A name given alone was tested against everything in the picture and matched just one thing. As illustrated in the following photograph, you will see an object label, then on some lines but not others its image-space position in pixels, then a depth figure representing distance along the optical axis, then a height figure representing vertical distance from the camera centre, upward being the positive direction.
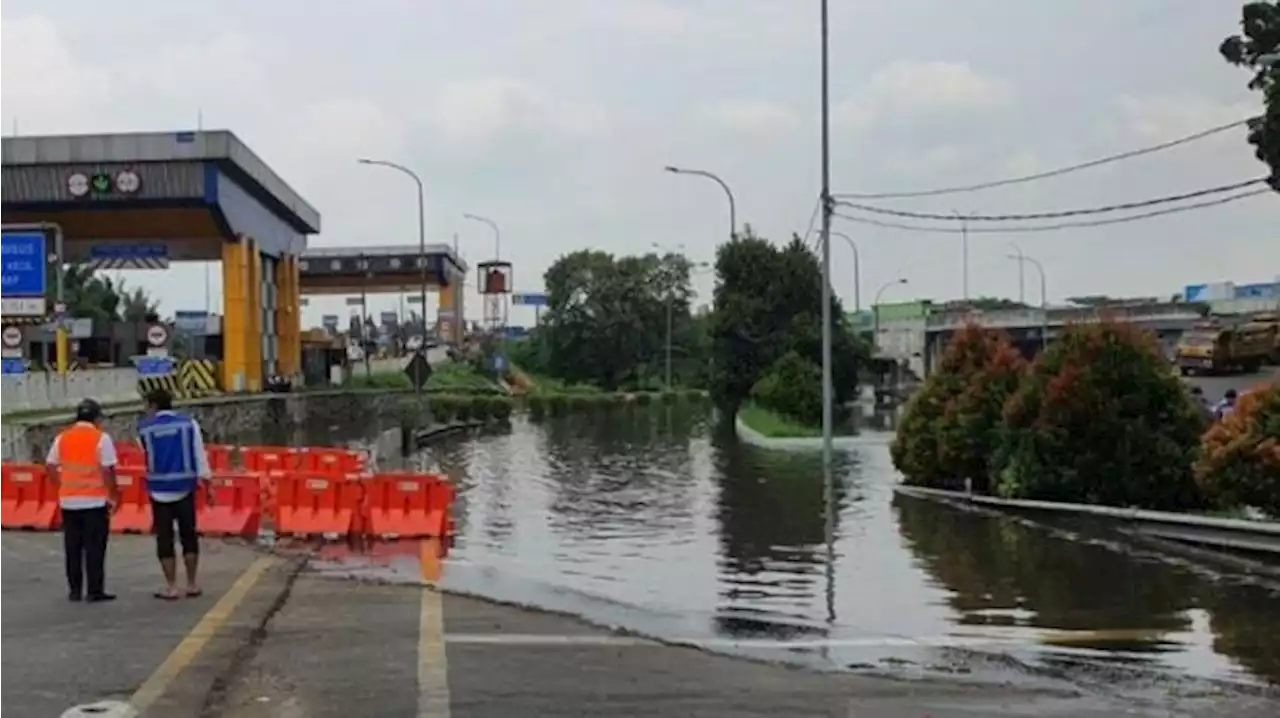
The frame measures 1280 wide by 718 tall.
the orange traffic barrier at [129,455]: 22.77 -1.13
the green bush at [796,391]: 52.12 -0.48
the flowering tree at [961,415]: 25.50 -0.67
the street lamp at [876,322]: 106.32 +3.81
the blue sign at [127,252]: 64.81 +5.48
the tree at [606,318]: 119.50 +4.72
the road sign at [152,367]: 37.56 +0.36
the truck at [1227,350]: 59.62 +0.93
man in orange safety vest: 11.76 -0.85
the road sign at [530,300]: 129.25 +6.79
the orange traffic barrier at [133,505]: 17.84 -1.45
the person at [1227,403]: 28.09 -0.55
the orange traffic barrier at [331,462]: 23.86 -1.28
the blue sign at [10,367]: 34.50 +0.36
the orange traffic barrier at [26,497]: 18.67 -1.40
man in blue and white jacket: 11.84 -0.75
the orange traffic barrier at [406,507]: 18.12 -1.51
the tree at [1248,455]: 17.47 -0.94
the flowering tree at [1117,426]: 21.47 -0.72
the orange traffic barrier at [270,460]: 24.75 -1.28
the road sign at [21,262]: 32.06 +2.51
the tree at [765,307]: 62.00 +2.86
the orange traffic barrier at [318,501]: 18.05 -1.42
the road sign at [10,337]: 34.34 +1.02
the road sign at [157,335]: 38.97 +1.18
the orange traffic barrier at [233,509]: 17.81 -1.50
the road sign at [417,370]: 42.59 +0.27
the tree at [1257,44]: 35.34 +7.88
